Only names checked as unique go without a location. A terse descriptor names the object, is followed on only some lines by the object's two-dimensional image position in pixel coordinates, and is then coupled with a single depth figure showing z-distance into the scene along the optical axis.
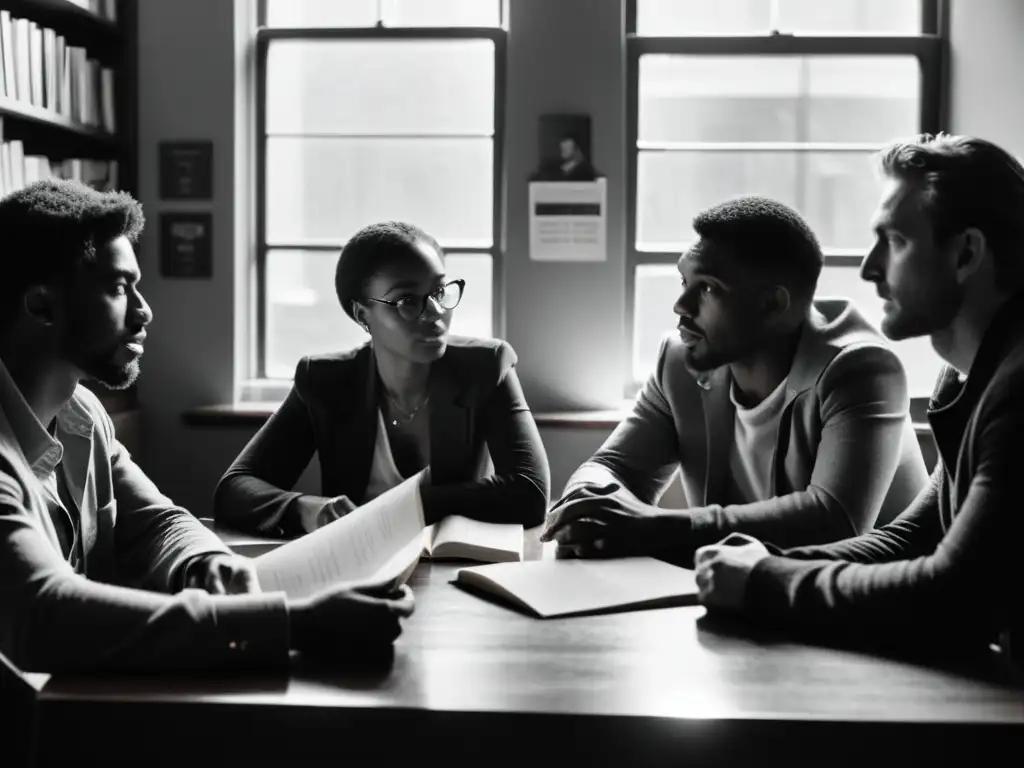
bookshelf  2.98
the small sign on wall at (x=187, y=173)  3.69
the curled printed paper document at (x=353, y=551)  1.42
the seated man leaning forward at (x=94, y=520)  1.11
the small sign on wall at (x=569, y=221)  3.63
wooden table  1.00
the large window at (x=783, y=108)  3.73
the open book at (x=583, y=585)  1.41
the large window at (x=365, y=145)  3.82
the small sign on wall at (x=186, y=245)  3.70
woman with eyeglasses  2.28
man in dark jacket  1.16
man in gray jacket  1.74
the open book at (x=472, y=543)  1.73
